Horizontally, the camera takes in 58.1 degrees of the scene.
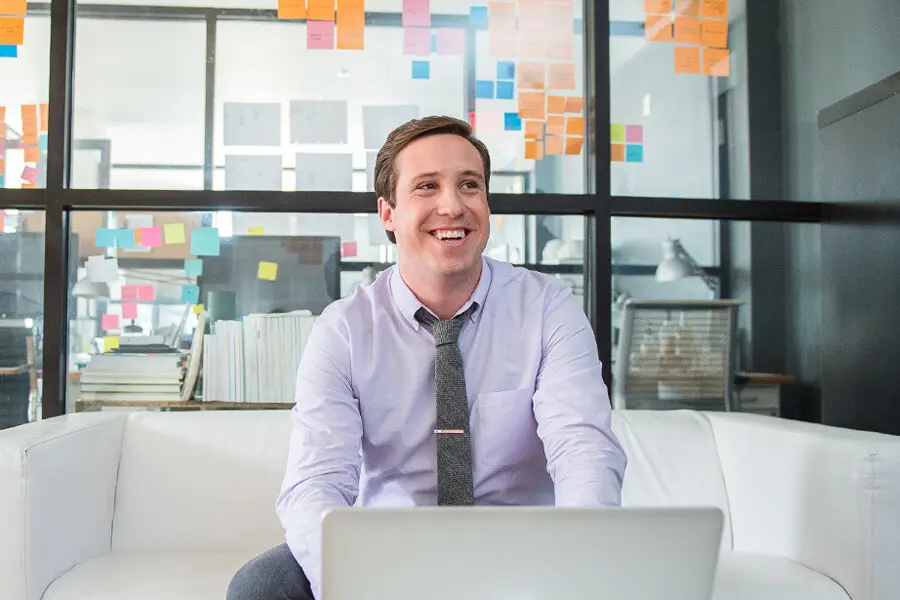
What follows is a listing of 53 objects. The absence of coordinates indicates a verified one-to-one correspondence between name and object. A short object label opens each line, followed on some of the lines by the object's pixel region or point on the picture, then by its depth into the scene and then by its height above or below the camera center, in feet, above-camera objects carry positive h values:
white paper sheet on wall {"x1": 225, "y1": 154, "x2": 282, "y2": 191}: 8.36 +1.60
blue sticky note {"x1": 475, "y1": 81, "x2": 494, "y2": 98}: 8.70 +2.56
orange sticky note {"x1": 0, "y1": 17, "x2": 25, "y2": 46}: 8.22 +3.01
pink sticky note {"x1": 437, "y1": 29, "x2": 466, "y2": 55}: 8.65 +3.06
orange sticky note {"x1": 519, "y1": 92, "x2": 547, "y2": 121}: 8.68 +2.39
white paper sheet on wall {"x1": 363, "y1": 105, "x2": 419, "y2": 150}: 8.55 +2.18
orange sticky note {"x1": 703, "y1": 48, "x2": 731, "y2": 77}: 8.96 +2.94
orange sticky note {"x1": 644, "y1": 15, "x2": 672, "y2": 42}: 8.83 +3.25
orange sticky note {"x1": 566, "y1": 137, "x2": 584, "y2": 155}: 8.62 +1.94
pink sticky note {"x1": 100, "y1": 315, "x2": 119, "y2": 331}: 8.23 +0.05
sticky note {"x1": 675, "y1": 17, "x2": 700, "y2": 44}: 8.88 +3.26
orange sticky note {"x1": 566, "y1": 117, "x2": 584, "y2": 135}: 8.64 +2.17
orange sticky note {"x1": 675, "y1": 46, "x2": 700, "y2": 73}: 8.91 +2.95
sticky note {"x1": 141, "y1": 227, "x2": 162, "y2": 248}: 8.33 +0.93
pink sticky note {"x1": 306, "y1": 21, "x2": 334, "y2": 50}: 8.51 +3.10
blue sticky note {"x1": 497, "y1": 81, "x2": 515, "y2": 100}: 8.73 +2.53
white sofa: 5.15 -1.26
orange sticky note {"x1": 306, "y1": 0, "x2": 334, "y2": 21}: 8.49 +3.33
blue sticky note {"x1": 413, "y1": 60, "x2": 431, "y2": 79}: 8.63 +2.75
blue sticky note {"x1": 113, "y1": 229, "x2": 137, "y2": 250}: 8.28 +0.91
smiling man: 4.77 -0.23
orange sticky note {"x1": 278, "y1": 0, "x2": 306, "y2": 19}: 8.52 +3.35
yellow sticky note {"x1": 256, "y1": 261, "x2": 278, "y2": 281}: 8.38 +0.58
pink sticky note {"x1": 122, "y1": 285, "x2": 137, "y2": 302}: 8.32 +0.36
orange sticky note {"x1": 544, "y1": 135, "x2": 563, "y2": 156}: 8.63 +1.94
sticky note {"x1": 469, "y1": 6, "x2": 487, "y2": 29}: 8.70 +3.33
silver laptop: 2.13 -0.59
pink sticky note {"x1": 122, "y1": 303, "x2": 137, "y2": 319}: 8.30 +0.17
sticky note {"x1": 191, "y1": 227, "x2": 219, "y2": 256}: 8.34 +0.90
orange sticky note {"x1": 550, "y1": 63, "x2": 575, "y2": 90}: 8.68 +2.69
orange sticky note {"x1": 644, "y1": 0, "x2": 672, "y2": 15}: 8.85 +3.51
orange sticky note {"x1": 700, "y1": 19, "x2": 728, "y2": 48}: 8.93 +3.25
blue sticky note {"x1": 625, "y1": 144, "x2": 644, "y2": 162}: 8.77 +1.89
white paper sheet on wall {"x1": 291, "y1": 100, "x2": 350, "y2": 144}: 8.52 +2.17
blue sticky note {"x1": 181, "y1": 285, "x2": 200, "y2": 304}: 8.34 +0.33
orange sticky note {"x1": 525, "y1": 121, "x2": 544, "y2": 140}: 8.69 +2.12
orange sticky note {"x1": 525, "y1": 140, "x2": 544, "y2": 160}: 8.67 +1.90
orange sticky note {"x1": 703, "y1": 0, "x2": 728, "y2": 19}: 8.91 +3.52
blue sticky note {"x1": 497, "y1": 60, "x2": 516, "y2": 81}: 8.72 +2.75
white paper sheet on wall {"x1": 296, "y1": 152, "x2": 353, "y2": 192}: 8.44 +1.62
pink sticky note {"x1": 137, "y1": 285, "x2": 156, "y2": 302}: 8.32 +0.35
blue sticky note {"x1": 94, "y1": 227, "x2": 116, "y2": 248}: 8.23 +0.91
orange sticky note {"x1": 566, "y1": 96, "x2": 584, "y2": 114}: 8.64 +2.37
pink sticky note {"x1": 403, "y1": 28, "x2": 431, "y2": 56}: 8.61 +3.03
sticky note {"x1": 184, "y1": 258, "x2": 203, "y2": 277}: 8.36 +0.60
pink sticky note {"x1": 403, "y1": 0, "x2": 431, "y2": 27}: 8.62 +3.34
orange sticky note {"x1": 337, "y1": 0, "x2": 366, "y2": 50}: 8.50 +3.16
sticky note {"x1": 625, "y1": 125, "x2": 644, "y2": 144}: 8.77 +2.09
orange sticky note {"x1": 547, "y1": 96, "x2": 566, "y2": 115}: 8.66 +2.38
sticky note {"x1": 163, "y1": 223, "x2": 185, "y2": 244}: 8.36 +0.94
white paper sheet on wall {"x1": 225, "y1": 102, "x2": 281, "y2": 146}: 8.43 +2.13
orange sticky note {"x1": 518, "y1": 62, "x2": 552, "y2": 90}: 8.70 +2.70
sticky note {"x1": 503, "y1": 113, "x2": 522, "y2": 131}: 8.74 +2.21
